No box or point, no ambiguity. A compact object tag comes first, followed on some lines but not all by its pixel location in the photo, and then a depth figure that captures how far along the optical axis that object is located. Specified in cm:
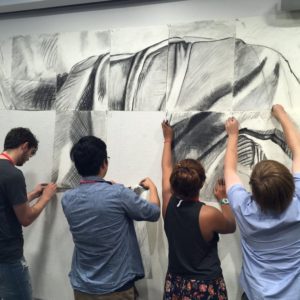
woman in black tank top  139
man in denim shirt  142
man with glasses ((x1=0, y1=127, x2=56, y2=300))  164
